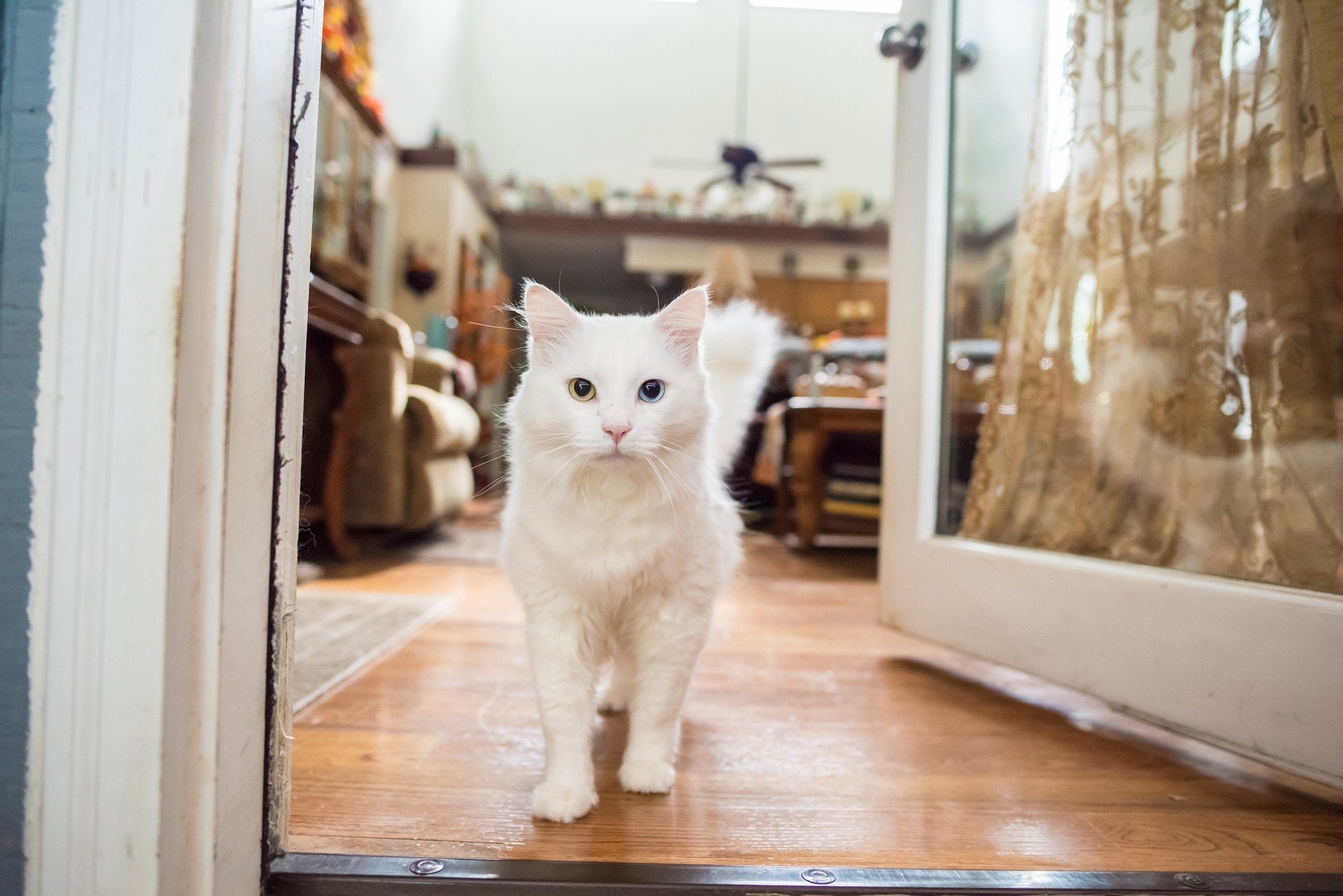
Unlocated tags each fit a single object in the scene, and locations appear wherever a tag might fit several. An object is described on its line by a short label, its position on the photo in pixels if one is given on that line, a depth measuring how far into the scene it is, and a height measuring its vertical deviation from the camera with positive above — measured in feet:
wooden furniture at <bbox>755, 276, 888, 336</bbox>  27.02 +6.24
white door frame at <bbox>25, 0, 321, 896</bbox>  1.90 -0.02
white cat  2.91 -0.28
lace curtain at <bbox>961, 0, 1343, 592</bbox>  3.52 +0.97
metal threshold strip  2.31 -1.39
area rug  4.48 -1.42
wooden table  10.82 +0.34
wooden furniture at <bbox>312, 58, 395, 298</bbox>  14.12 +5.58
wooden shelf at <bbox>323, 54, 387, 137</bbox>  14.31 +7.54
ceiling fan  16.15 +6.68
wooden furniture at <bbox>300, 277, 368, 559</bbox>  8.31 +0.51
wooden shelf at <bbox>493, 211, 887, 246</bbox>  25.29 +8.13
